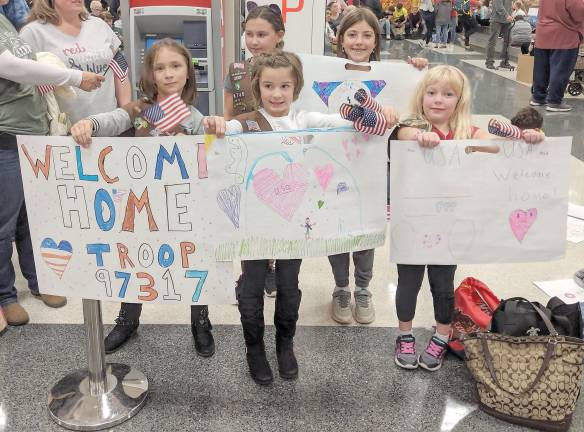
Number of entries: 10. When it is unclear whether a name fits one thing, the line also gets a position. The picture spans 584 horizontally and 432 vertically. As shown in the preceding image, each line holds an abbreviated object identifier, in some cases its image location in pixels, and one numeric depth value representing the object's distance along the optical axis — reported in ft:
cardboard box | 31.89
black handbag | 7.10
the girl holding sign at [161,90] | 7.05
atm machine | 13.76
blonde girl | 7.34
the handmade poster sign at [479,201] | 7.07
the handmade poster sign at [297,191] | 6.57
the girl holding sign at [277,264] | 7.03
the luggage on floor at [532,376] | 6.78
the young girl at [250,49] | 8.71
